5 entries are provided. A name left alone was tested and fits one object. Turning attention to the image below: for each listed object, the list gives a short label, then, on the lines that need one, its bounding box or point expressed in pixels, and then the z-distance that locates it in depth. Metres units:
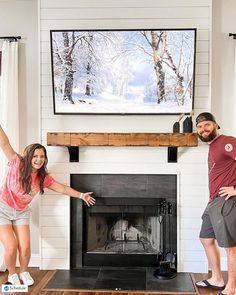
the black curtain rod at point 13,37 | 3.82
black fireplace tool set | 3.64
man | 3.00
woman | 3.27
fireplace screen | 3.80
